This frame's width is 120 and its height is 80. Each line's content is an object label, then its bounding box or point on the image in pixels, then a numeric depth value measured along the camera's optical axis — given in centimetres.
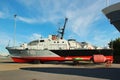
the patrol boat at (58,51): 1491
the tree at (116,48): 1913
